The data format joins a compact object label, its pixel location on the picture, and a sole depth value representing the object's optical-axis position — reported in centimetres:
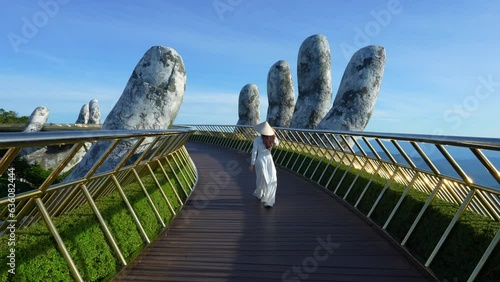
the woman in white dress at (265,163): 849
